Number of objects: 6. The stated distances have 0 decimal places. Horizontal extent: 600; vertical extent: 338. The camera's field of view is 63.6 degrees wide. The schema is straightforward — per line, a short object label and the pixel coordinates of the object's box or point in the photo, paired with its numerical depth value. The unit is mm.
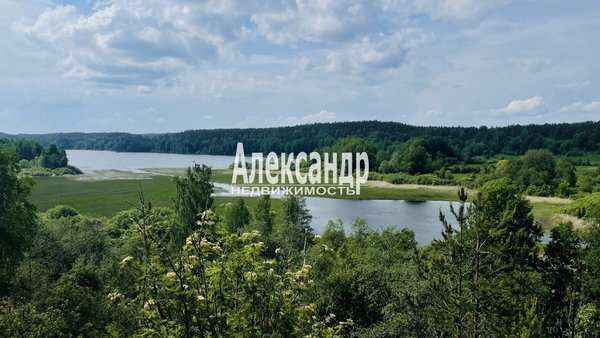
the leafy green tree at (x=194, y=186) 36969
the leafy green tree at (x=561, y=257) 24359
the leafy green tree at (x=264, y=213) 47403
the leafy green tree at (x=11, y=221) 19641
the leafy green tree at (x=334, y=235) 38656
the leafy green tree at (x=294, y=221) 37106
